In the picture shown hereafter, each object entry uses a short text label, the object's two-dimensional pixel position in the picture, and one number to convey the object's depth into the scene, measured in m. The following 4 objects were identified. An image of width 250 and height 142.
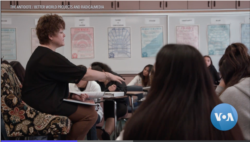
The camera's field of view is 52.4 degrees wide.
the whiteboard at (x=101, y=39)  4.85
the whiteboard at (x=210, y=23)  5.03
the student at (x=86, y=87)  2.87
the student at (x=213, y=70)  4.41
